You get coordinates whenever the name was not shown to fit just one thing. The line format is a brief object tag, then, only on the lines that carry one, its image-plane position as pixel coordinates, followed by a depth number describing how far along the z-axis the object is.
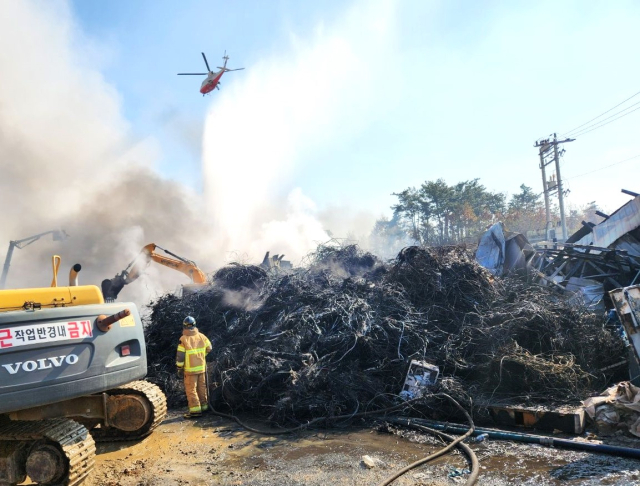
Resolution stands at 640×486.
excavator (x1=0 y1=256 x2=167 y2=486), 3.73
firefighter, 6.92
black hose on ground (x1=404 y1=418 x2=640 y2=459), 4.64
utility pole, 35.75
